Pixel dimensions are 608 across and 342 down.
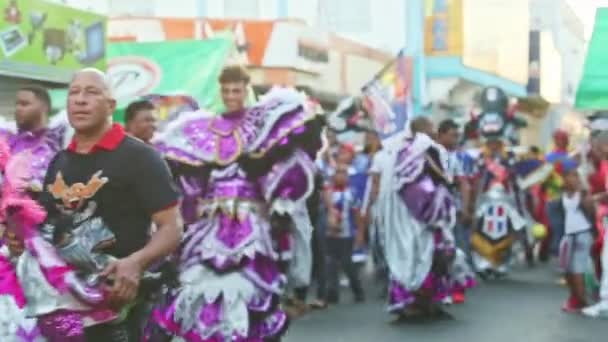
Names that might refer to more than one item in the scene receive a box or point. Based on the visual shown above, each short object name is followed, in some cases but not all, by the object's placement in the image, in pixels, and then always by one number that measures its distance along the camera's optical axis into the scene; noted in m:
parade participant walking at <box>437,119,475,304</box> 10.79
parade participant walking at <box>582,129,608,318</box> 9.59
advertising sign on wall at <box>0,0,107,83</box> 12.55
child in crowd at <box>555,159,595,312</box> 10.42
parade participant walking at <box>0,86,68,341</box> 6.51
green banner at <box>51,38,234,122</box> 13.70
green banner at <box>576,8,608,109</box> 12.92
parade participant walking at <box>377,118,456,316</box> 9.64
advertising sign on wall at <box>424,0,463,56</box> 35.31
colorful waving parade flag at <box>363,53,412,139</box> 15.00
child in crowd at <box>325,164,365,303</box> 11.17
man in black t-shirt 4.20
